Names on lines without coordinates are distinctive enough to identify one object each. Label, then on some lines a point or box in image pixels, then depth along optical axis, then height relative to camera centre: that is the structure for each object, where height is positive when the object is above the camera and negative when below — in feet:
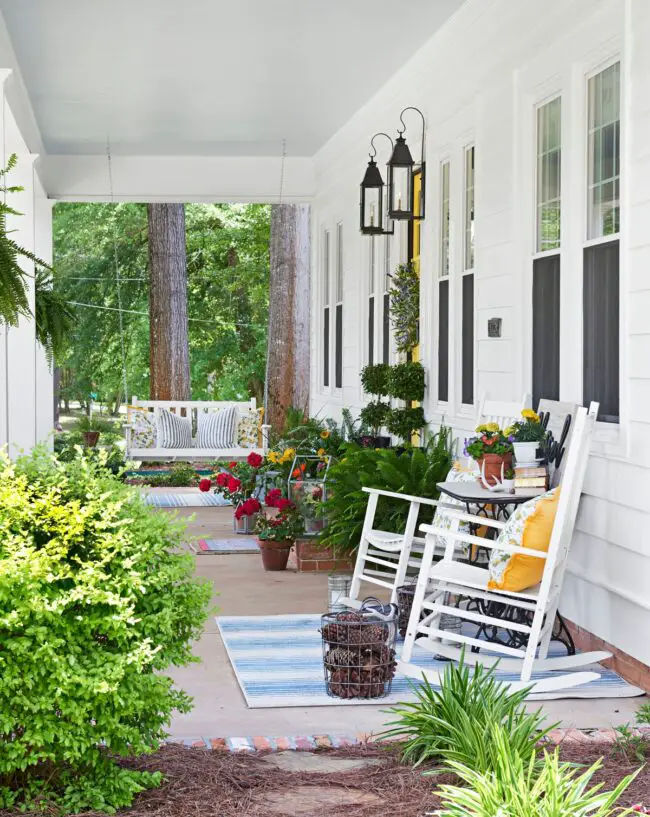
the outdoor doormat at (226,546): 27.22 -4.01
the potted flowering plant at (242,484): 27.76 -2.59
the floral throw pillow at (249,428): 43.50 -1.99
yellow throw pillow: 14.94 -2.17
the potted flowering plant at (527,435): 16.69 -0.89
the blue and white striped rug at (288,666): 14.73 -4.00
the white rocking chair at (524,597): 14.55 -2.82
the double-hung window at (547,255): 18.78 +1.89
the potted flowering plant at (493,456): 16.99 -1.19
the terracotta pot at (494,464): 17.04 -1.30
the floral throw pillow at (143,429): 41.22 -1.90
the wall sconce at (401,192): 24.89 +3.82
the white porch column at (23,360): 30.86 +0.41
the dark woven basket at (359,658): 14.51 -3.49
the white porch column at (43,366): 41.22 +0.31
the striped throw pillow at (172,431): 42.93 -2.04
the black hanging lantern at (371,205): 27.17 +3.92
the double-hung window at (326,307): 41.09 +2.32
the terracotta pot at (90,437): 49.16 -2.57
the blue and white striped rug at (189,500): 37.50 -4.09
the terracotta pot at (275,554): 24.36 -3.69
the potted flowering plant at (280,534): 24.29 -3.27
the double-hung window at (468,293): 23.44 +1.59
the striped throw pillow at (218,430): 43.86 -2.06
